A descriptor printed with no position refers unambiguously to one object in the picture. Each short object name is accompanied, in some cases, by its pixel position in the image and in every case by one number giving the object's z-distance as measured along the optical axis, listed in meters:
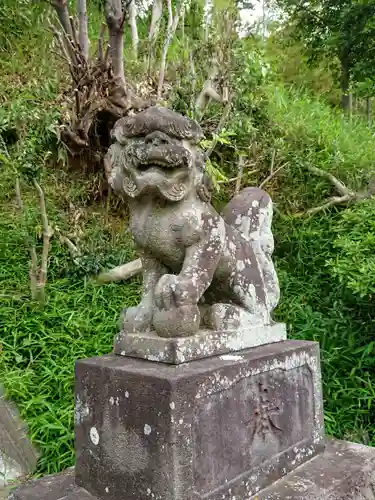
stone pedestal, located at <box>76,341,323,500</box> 1.75
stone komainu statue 1.97
